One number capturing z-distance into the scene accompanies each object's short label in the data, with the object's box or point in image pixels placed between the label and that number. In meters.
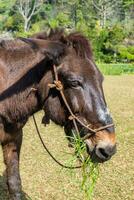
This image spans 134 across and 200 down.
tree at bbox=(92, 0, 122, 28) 63.53
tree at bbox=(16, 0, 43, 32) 66.36
